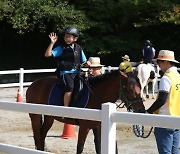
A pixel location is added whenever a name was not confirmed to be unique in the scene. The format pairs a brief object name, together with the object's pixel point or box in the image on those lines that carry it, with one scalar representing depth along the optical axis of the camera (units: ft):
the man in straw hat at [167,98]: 31.53
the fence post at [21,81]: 91.43
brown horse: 40.05
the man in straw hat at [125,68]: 42.19
